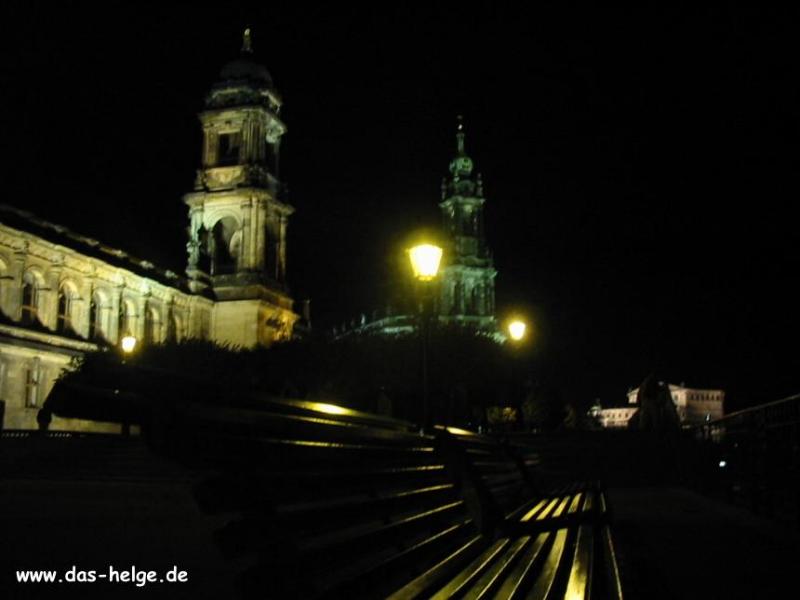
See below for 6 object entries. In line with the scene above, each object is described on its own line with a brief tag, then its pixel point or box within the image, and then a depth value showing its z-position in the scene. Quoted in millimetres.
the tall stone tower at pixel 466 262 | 85375
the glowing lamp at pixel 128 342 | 25453
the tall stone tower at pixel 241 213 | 56125
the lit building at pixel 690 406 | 149738
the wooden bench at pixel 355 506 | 2643
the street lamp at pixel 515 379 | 50556
